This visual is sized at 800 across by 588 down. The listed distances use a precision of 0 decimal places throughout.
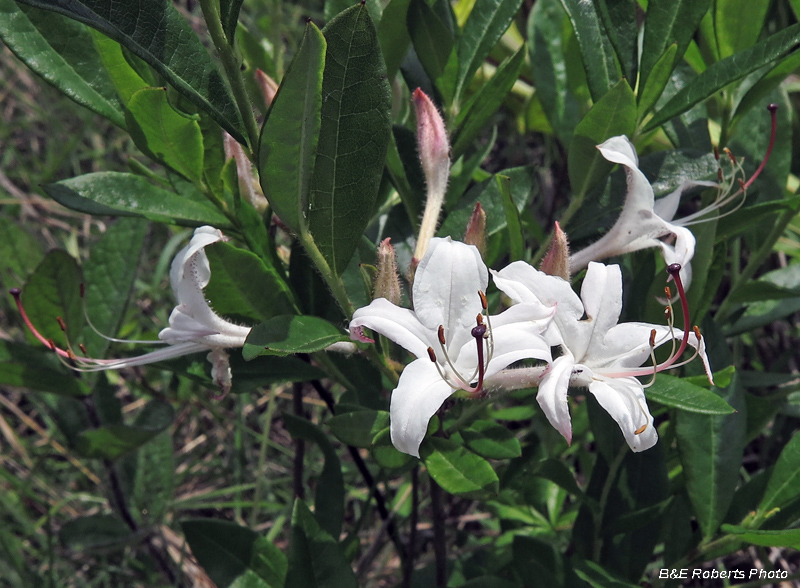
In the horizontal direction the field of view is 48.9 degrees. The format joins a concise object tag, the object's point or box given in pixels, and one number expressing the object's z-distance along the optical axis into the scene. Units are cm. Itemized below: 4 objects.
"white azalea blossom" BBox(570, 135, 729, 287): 19
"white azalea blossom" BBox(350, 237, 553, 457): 16
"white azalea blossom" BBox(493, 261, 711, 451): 17
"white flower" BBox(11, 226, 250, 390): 18
